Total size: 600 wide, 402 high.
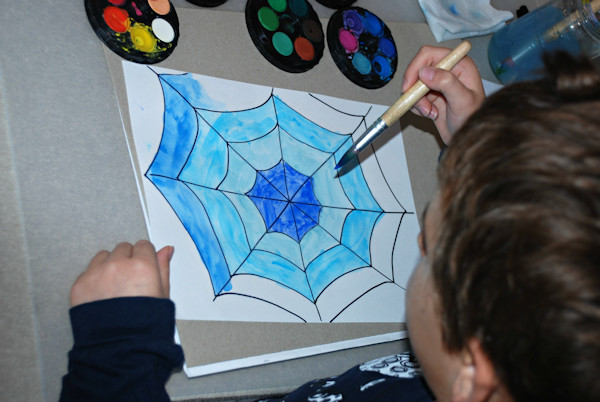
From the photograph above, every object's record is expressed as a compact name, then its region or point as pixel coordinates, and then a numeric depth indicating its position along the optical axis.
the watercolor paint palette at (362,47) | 0.93
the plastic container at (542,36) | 1.09
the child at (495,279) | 0.36
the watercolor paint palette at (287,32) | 0.84
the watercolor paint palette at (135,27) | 0.70
